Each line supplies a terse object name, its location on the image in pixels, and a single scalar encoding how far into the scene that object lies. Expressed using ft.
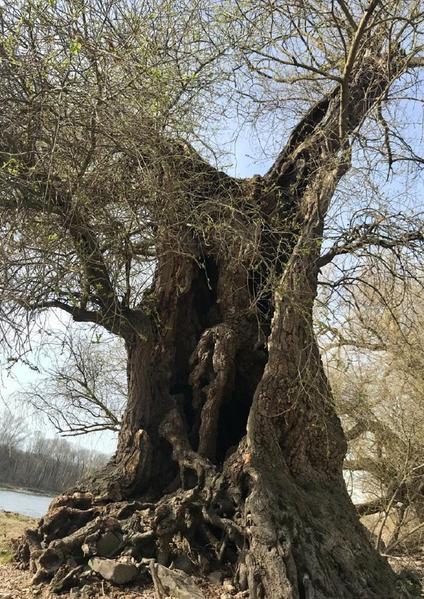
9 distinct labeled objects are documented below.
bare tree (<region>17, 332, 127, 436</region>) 39.81
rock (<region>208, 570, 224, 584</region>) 14.07
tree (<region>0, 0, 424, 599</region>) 13.01
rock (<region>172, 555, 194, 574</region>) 14.46
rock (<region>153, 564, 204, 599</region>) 12.60
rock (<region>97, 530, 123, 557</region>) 14.85
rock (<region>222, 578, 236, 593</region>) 13.55
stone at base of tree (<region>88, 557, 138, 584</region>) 13.94
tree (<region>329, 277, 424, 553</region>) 27.58
